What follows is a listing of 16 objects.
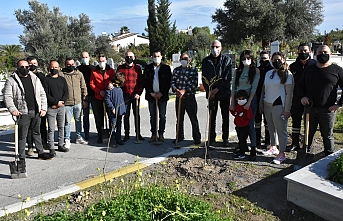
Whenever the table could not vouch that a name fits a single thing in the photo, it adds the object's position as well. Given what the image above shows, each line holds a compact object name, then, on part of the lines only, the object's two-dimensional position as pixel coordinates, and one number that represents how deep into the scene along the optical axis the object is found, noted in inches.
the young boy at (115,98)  249.6
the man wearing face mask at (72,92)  252.2
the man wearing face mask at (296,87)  213.8
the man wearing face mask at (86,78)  269.1
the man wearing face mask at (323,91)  185.3
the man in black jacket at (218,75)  235.6
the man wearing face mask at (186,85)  244.4
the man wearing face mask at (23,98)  202.8
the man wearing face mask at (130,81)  259.8
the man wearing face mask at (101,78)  257.6
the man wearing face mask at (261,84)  229.9
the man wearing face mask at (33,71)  236.4
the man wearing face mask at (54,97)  233.6
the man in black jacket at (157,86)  256.5
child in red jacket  213.5
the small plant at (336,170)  149.8
